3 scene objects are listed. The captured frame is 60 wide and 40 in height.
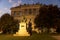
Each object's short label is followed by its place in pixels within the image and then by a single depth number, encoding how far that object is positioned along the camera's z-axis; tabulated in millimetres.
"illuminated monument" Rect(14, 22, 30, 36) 29678
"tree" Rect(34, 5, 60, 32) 41531
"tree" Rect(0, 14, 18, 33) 42719
